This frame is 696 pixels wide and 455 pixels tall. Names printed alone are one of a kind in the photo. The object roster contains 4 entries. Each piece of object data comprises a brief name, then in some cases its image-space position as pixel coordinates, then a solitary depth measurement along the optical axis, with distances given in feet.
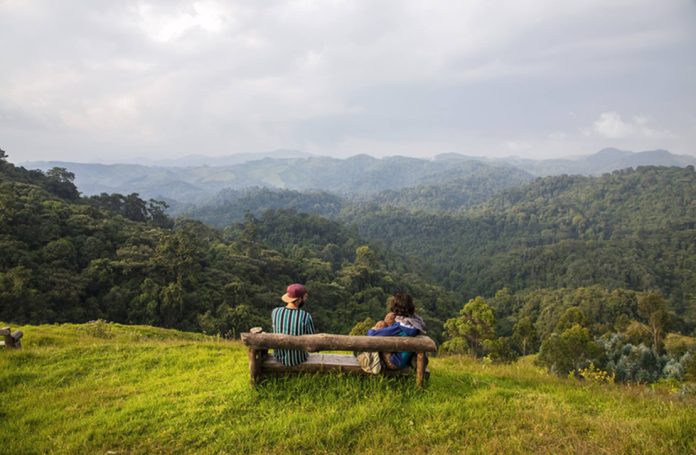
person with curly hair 19.71
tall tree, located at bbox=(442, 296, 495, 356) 115.65
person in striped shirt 19.45
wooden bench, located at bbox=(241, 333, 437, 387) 18.53
